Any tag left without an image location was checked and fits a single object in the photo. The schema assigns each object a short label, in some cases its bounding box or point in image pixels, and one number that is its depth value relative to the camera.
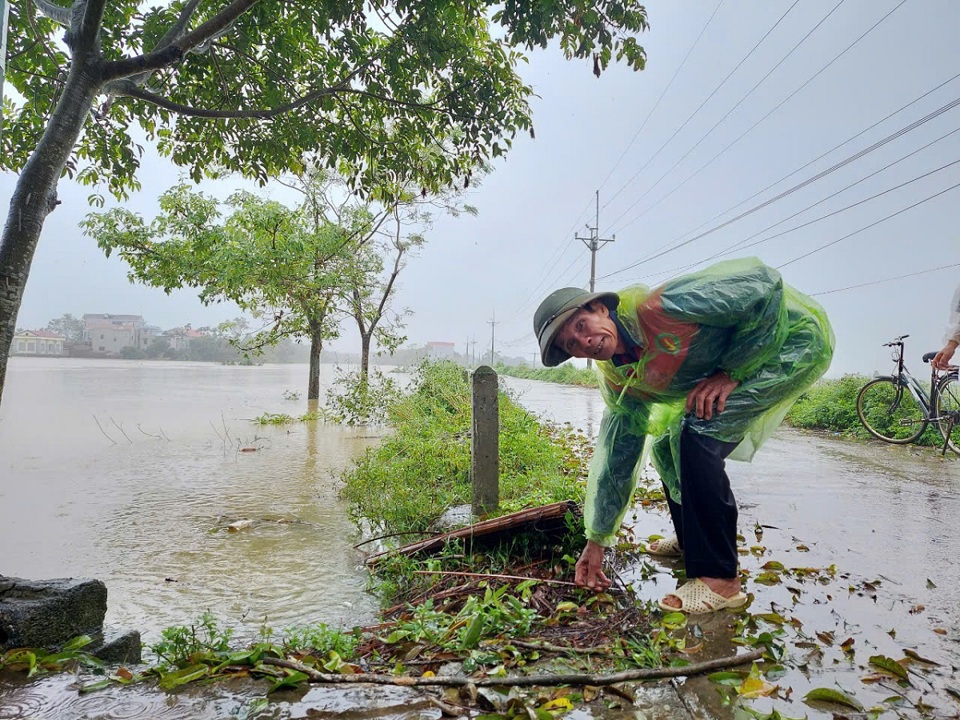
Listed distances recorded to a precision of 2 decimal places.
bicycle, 4.76
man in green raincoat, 1.77
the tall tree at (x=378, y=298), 8.43
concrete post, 2.79
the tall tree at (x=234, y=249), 6.41
